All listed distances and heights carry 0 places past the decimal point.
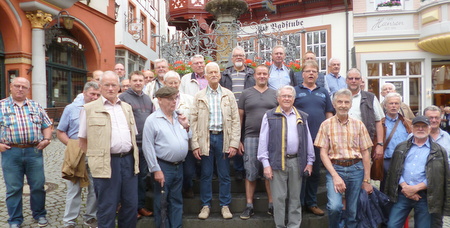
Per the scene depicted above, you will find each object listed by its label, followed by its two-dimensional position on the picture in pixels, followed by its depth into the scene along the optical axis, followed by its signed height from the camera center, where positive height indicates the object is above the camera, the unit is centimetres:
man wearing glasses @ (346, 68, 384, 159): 453 -2
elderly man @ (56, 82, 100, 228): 452 -62
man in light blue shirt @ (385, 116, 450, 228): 371 -75
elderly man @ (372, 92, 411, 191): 447 -26
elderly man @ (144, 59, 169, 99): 536 +49
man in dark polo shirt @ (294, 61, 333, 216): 453 +1
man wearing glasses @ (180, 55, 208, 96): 536 +44
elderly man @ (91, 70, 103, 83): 535 +52
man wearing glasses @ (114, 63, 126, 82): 629 +70
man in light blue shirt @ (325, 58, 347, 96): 561 +48
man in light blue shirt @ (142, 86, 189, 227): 402 -47
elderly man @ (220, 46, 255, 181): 529 +49
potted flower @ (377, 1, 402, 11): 1326 +374
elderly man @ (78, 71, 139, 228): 365 -41
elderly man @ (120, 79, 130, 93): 564 +41
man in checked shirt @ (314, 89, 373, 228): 393 -54
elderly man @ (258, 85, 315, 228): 409 -53
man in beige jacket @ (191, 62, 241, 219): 447 -33
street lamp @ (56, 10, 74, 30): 1191 +301
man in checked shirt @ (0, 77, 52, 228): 450 -47
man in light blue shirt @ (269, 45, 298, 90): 532 +53
